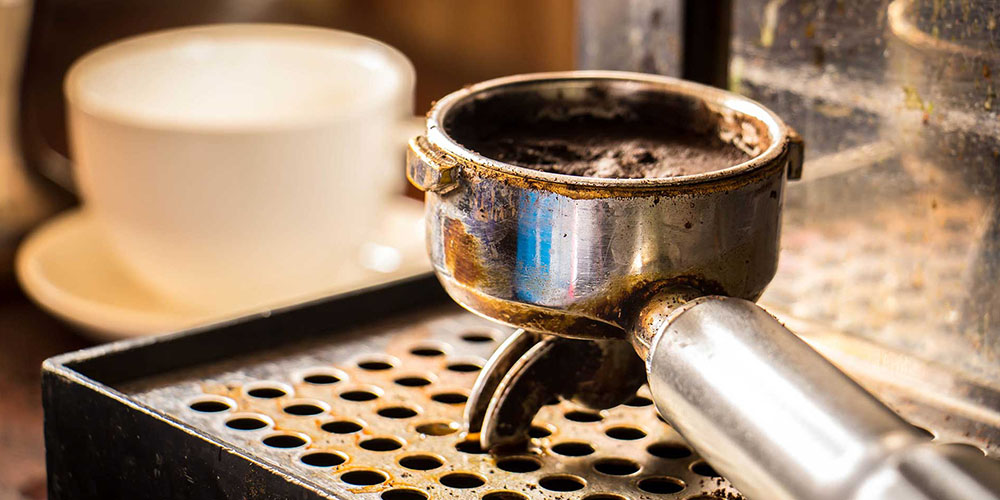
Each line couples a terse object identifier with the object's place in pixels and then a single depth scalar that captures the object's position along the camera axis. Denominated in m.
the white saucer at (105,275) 0.70
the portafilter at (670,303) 0.45
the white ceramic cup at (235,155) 0.70
